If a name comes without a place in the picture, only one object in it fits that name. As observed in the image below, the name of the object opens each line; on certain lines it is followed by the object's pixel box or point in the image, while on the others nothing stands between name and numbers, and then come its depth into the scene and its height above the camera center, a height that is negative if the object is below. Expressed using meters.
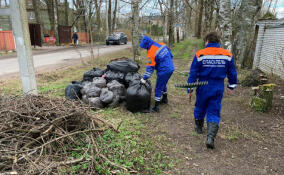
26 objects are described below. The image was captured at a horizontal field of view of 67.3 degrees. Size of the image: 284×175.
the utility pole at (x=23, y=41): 3.42 -0.15
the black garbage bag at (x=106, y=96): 4.33 -1.25
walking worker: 3.01 -0.56
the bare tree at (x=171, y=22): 14.95 +0.95
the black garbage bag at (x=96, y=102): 4.27 -1.36
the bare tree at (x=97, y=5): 8.92 +1.17
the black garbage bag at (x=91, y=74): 5.20 -0.99
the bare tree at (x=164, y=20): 15.12 +1.02
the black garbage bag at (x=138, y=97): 4.15 -1.19
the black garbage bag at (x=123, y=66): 5.11 -0.76
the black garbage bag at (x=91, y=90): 4.39 -1.17
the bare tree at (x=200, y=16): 16.37 +2.07
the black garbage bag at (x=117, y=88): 4.58 -1.15
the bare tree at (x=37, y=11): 21.64 +2.07
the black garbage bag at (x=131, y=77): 4.80 -0.96
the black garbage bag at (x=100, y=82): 4.66 -1.05
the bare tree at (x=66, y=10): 26.11 +2.71
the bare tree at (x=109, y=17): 28.40 +2.15
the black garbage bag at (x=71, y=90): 4.60 -1.22
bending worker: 4.21 -0.56
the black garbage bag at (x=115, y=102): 4.43 -1.40
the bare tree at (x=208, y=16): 14.79 +1.27
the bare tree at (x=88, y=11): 7.92 +0.84
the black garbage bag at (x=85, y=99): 4.42 -1.34
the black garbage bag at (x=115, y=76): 4.93 -0.97
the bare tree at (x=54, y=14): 21.35 +1.93
